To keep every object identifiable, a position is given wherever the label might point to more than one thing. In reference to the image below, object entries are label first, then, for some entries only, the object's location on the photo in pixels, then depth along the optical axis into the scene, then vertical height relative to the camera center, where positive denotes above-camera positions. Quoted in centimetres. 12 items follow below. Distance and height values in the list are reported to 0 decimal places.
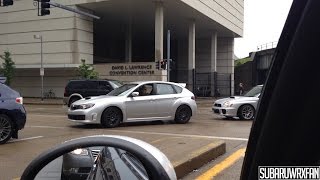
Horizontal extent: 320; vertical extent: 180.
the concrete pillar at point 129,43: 3740 +427
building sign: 3047 +130
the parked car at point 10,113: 859 -66
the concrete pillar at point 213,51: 4327 +412
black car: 1940 -14
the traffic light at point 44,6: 1846 +391
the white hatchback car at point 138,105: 1122 -61
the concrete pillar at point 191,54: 3687 +321
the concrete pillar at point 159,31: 3068 +460
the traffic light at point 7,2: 1747 +386
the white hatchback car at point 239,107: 1405 -77
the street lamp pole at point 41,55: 2874 +250
